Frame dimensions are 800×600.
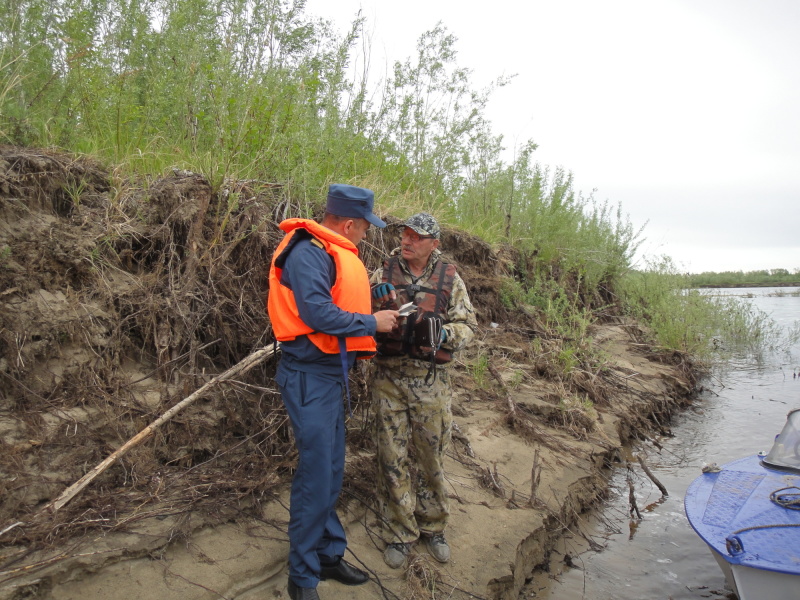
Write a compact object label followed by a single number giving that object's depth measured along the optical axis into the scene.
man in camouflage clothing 3.55
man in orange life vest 2.87
